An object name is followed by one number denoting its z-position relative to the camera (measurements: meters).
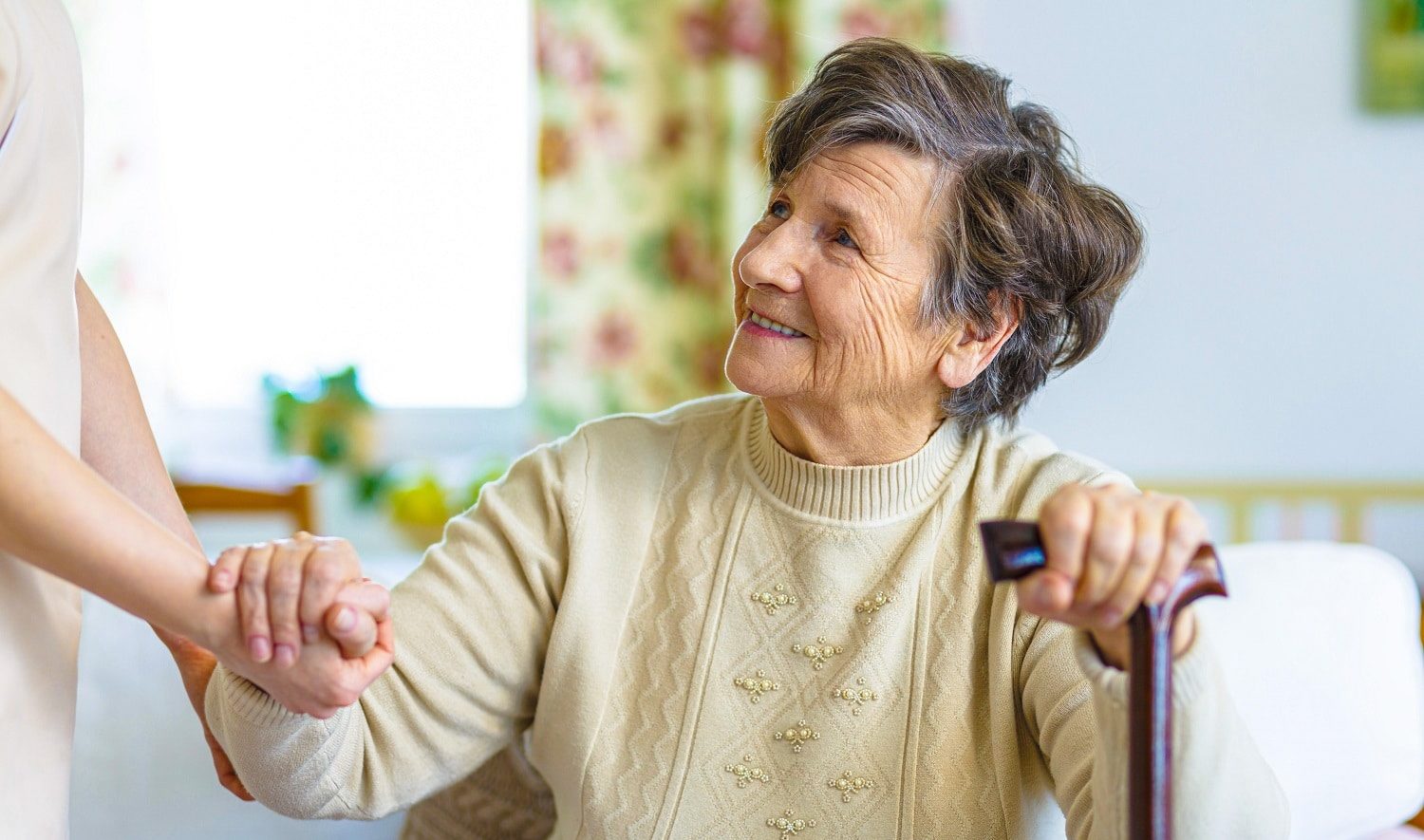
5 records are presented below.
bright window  3.49
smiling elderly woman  1.33
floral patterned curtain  3.15
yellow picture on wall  2.92
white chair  1.47
